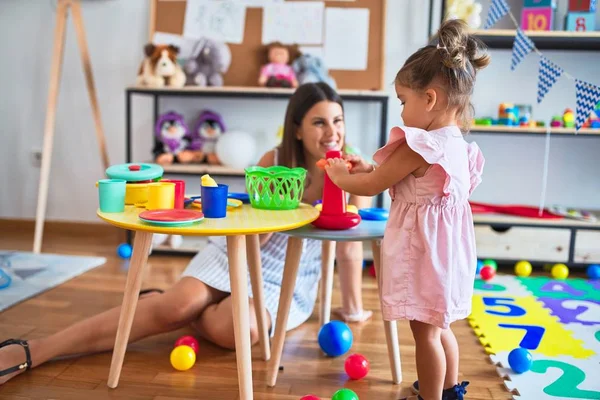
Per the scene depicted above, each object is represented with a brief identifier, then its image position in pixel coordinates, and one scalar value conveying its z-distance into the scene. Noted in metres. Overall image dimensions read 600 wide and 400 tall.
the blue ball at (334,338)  1.59
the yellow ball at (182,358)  1.50
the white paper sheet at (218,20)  2.89
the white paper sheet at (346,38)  2.85
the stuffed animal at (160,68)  2.67
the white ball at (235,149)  2.70
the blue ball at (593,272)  2.50
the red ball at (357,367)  1.47
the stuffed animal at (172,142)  2.77
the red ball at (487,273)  2.43
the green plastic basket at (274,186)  1.32
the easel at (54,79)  2.70
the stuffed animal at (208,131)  2.85
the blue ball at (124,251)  2.64
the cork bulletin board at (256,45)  2.84
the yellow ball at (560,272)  2.51
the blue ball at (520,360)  1.50
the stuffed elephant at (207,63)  2.75
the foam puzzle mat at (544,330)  1.45
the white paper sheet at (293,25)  2.87
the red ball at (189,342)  1.59
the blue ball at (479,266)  2.50
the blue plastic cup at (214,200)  1.19
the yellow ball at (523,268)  2.54
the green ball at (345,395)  1.27
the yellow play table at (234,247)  1.10
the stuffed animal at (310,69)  2.70
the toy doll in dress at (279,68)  2.67
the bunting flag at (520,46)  2.33
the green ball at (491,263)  2.53
